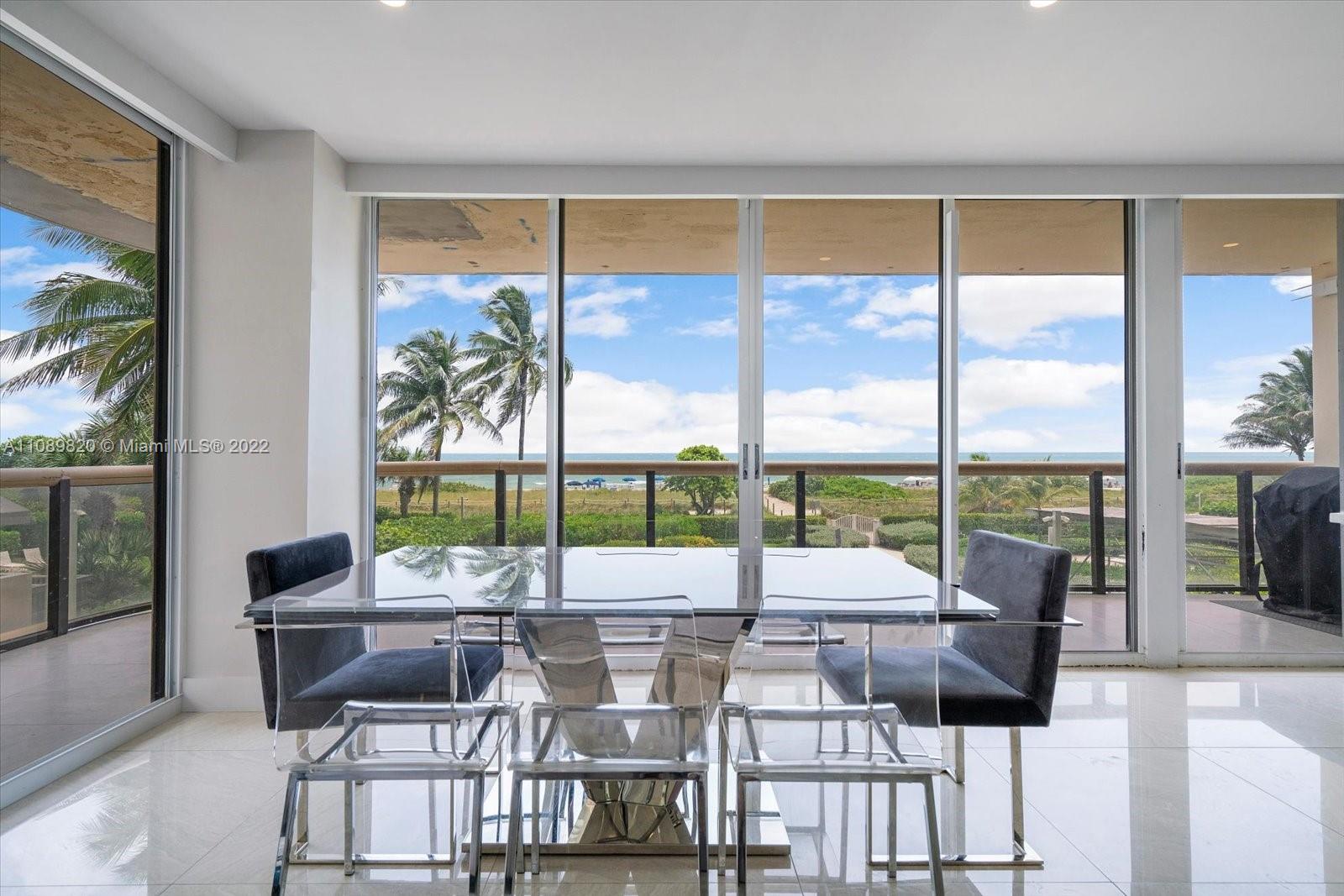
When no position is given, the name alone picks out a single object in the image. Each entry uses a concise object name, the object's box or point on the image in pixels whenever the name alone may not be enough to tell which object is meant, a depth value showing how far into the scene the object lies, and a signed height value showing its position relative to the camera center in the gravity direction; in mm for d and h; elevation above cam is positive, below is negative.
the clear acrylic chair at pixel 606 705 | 1769 -616
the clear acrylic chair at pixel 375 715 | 1784 -628
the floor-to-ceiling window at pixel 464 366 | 4148 +544
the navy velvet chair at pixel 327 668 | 2025 -595
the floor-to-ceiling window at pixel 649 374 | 4160 +509
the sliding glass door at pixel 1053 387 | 4156 +440
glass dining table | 1923 -344
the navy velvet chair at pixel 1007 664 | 2066 -569
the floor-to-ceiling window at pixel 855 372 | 4160 +519
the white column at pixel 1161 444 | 4090 +126
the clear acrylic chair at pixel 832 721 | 1763 -635
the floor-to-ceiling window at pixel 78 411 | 2564 +205
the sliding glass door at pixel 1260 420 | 4102 +260
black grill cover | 4059 -393
